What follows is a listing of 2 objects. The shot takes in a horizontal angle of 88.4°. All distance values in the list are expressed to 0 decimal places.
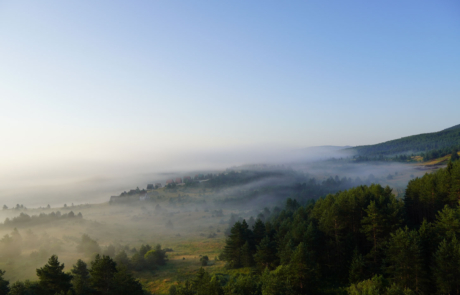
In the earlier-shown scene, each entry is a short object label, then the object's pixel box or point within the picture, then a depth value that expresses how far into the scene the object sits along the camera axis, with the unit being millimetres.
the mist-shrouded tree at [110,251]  67375
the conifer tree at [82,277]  32250
